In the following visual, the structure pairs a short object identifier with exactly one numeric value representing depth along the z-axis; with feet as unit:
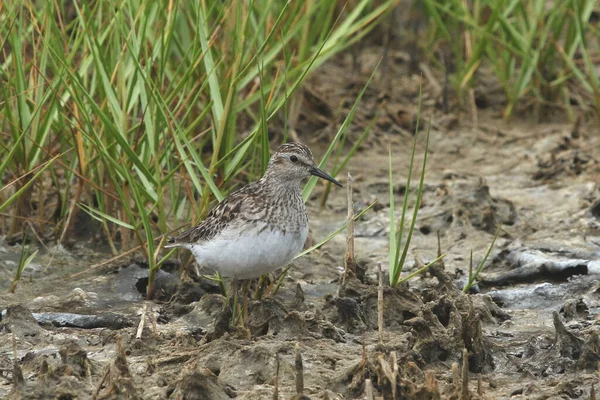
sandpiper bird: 34.73
